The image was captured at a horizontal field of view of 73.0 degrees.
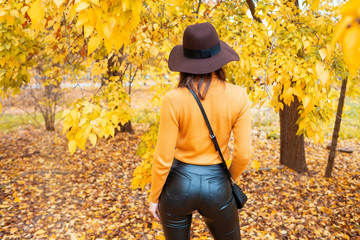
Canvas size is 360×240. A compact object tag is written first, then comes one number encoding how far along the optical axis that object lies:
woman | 1.45
